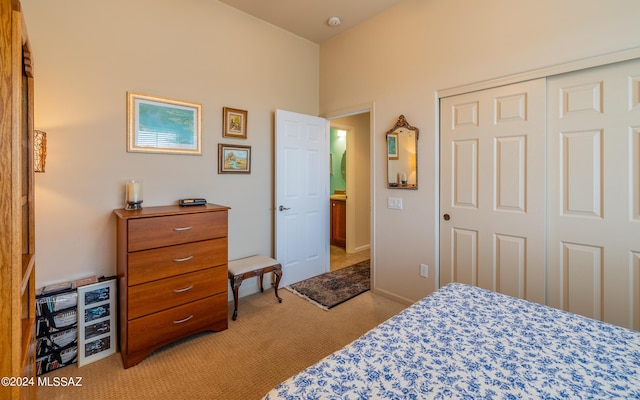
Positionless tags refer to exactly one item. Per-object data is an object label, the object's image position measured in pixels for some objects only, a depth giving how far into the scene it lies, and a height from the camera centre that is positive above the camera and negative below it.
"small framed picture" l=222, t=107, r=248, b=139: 2.86 +0.80
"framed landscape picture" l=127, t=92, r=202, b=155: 2.33 +0.66
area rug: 2.99 -1.04
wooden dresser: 1.92 -0.56
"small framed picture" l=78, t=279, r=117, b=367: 1.94 -0.87
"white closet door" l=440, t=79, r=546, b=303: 2.11 +0.08
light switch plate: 2.90 -0.04
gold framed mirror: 2.74 +0.44
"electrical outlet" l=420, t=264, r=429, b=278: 2.71 -0.69
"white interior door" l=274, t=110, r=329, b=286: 3.22 +0.05
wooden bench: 2.60 -0.68
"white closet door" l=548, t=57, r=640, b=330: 1.78 +0.04
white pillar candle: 2.22 +0.06
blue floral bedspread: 0.80 -0.54
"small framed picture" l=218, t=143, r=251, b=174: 2.85 +0.43
